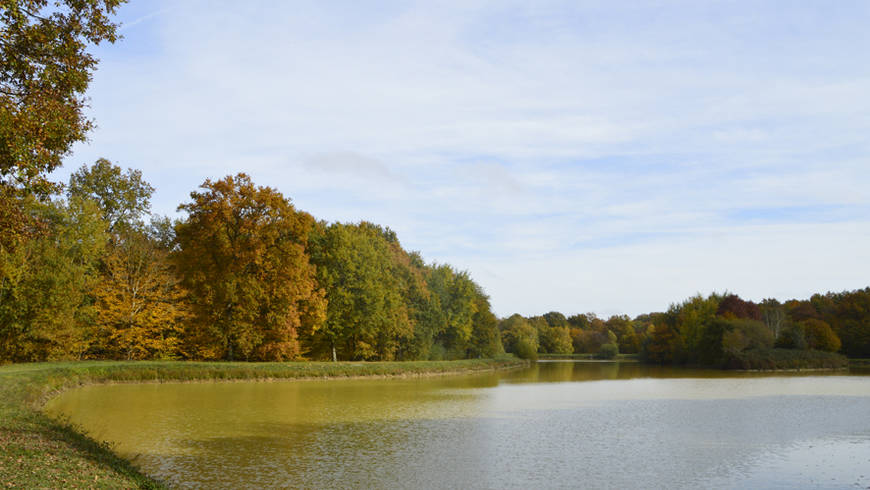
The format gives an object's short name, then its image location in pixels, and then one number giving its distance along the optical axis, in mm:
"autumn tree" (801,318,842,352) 65500
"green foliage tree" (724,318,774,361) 59000
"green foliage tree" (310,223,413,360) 47188
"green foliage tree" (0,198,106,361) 32531
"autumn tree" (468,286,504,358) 67188
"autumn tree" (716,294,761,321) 70062
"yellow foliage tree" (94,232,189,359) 38938
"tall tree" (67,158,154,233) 46688
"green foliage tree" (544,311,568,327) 149500
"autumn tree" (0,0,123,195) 10797
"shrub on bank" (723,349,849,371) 55438
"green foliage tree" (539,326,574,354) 120125
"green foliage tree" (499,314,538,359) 77125
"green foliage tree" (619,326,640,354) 126531
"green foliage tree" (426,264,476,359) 59953
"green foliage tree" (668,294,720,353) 67500
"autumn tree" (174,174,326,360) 40594
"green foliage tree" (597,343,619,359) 108875
